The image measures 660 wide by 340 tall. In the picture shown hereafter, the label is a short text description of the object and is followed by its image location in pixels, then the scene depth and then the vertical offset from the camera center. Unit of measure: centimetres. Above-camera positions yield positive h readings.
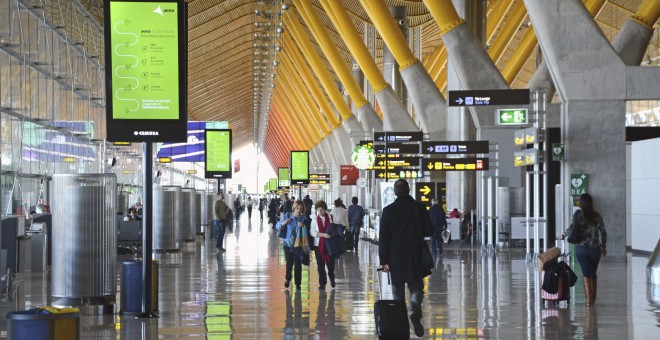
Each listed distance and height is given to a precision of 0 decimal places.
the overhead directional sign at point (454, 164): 3030 +57
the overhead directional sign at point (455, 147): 2934 +102
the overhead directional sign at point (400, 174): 3603 +34
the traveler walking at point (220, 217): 3056 -95
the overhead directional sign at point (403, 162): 3559 +72
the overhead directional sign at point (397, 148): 3481 +115
